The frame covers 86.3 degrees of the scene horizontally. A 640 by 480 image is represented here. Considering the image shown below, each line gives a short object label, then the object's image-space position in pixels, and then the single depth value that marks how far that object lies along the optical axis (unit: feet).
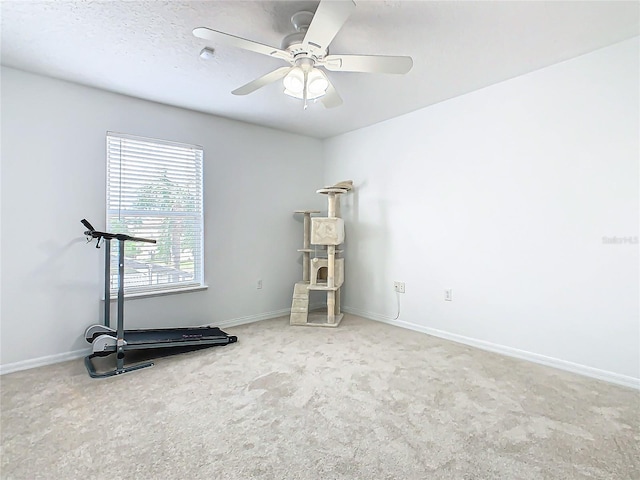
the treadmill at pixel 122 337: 8.89
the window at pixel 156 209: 10.78
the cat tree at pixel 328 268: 13.26
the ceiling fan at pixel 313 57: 5.31
